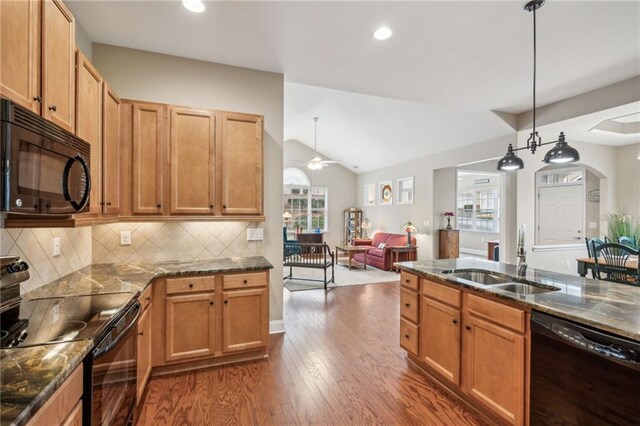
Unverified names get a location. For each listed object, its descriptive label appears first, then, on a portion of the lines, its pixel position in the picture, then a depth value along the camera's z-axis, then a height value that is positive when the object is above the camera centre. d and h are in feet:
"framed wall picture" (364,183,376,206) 32.44 +2.20
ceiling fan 25.05 +4.36
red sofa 24.53 -3.19
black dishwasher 4.47 -2.67
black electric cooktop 4.18 -1.73
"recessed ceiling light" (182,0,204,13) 7.41 +5.27
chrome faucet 7.77 -1.10
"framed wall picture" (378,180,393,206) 29.48 +2.19
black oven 4.09 -2.64
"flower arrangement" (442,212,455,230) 23.95 -0.11
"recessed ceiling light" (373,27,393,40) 8.50 +5.28
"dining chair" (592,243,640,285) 11.03 -1.92
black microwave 3.59 +0.66
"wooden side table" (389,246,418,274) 24.14 -3.07
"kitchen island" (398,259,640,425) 5.05 -2.53
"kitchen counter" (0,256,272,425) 3.80 -1.79
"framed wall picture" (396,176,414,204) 26.89 +2.20
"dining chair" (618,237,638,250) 15.32 -1.34
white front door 21.02 +0.03
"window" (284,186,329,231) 34.09 +0.89
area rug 19.51 -4.65
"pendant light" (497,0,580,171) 7.43 +1.69
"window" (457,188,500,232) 31.45 +0.55
